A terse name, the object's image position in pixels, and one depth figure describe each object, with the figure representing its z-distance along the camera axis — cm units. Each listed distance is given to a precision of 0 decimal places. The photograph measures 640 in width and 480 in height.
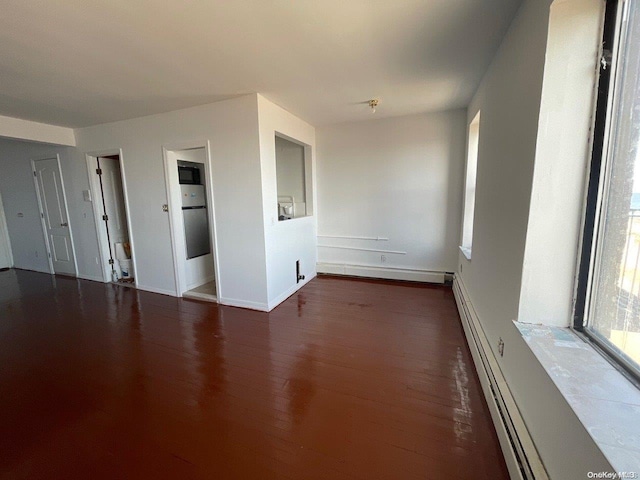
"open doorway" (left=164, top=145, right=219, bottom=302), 361
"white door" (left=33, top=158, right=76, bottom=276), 455
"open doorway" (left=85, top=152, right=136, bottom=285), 426
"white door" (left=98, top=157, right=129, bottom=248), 436
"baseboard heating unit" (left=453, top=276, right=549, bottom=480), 115
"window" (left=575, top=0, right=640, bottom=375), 102
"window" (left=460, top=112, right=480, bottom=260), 338
